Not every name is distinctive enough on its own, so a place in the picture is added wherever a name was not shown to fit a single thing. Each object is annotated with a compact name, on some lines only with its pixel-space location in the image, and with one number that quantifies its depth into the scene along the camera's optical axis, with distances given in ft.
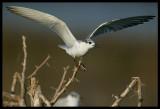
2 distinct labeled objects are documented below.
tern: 27.20
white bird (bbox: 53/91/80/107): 42.37
